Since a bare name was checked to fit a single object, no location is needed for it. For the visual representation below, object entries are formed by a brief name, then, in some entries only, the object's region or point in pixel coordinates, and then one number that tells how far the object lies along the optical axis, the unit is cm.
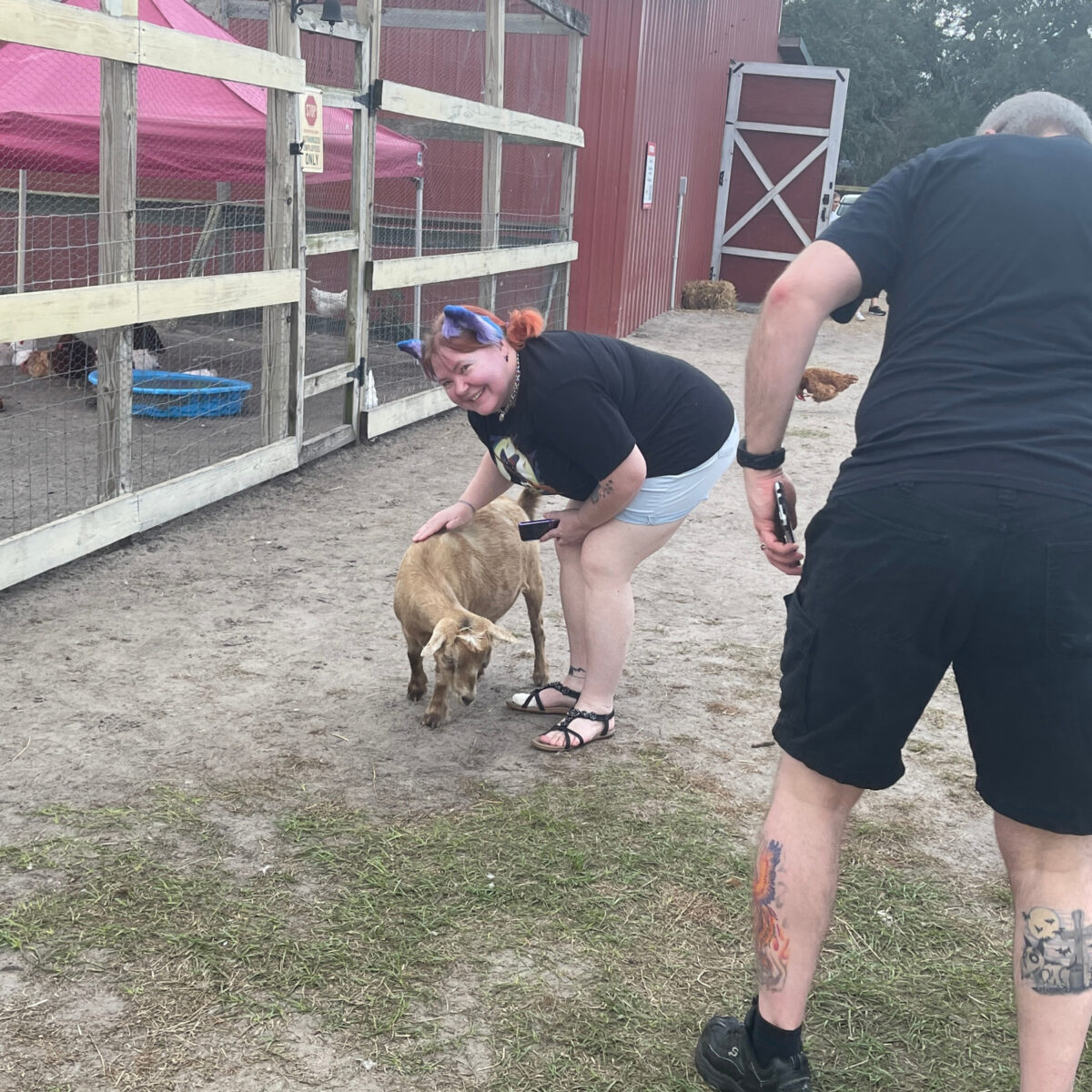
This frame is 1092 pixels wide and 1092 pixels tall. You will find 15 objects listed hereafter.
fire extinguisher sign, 1361
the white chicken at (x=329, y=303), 896
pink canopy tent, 689
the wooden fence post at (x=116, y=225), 496
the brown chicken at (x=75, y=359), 824
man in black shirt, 191
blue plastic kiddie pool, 751
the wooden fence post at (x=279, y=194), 623
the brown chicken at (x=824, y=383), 887
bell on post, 610
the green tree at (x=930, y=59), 4000
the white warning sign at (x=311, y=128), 635
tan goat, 372
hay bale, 1686
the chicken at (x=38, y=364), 812
